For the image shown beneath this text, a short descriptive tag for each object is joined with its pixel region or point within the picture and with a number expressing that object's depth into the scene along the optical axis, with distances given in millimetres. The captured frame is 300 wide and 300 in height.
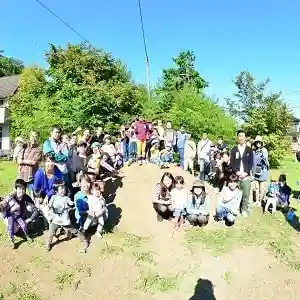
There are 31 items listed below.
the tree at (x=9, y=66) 38232
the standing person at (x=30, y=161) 5728
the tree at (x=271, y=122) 17226
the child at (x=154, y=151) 8398
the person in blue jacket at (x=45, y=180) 5549
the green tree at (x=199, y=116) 13527
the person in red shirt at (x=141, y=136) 8329
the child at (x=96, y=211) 5360
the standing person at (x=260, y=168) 7503
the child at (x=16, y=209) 5213
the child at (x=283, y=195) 7634
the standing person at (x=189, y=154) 9133
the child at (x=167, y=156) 8151
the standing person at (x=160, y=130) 8981
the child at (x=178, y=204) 5859
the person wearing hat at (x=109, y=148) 7850
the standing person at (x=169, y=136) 8984
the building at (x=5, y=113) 21840
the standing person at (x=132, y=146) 8379
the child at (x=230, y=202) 6117
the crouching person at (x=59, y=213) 5147
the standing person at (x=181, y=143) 9229
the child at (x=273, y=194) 7236
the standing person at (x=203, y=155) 8865
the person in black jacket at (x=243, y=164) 6464
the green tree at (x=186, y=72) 25855
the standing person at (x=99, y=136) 8114
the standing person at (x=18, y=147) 5955
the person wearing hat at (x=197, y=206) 5849
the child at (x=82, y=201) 5337
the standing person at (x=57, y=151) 5865
